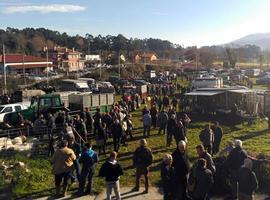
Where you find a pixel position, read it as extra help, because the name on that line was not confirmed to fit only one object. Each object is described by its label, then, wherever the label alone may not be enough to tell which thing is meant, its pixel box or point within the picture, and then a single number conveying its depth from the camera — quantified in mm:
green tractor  14461
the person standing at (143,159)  7746
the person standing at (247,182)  5946
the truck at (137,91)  21569
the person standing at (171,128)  11119
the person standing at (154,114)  14194
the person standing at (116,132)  11015
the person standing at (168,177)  6452
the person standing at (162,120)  13074
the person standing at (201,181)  5821
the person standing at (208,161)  6533
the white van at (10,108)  15170
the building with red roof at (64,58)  66372
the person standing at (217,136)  10263
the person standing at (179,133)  10746
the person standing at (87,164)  7755
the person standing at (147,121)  12893
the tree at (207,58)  64083
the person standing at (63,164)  7666
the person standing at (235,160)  6999
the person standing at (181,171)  6533
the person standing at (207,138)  9824
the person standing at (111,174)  6913
